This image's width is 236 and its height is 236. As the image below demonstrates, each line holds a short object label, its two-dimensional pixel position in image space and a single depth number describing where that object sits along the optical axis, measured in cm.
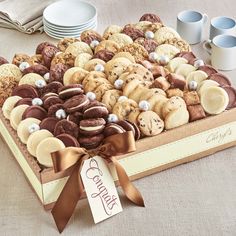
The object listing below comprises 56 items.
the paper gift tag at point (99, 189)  134
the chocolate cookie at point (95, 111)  140
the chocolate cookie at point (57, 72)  157
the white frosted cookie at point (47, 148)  134
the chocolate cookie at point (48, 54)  165
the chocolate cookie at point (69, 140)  136
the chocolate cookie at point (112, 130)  137
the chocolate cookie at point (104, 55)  163
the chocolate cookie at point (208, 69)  157
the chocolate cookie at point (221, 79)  154
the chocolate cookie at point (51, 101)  147
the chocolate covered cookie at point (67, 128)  138
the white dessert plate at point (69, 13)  204
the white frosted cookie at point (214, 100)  146
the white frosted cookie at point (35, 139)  137
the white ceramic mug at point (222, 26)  191
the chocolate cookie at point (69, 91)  146
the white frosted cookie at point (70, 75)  154
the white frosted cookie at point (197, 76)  154
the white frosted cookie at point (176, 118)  141
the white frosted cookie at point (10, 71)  160
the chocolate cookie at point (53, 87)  153
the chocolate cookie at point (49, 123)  141
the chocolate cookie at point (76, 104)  142
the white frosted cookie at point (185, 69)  157
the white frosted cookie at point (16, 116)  146
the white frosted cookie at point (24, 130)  141
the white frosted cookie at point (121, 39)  170
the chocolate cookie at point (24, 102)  149
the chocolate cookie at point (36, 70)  160
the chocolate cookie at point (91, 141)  137
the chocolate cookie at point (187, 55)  163
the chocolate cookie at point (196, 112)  144
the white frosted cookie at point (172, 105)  143
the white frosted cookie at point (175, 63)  159
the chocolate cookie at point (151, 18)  184
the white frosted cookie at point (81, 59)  160
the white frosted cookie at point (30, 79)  155
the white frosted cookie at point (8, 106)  149
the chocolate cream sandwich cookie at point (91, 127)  137
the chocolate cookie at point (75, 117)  141
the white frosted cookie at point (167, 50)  165
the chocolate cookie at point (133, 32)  174
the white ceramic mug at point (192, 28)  193
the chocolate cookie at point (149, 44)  168
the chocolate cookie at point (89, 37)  173
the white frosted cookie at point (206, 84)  150
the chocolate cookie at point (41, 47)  169
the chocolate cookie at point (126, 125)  139
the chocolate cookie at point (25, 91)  152
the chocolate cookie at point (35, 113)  144
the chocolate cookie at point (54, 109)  144
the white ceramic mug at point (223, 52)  180
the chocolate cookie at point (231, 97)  150
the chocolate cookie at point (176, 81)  151
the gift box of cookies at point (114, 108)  137
